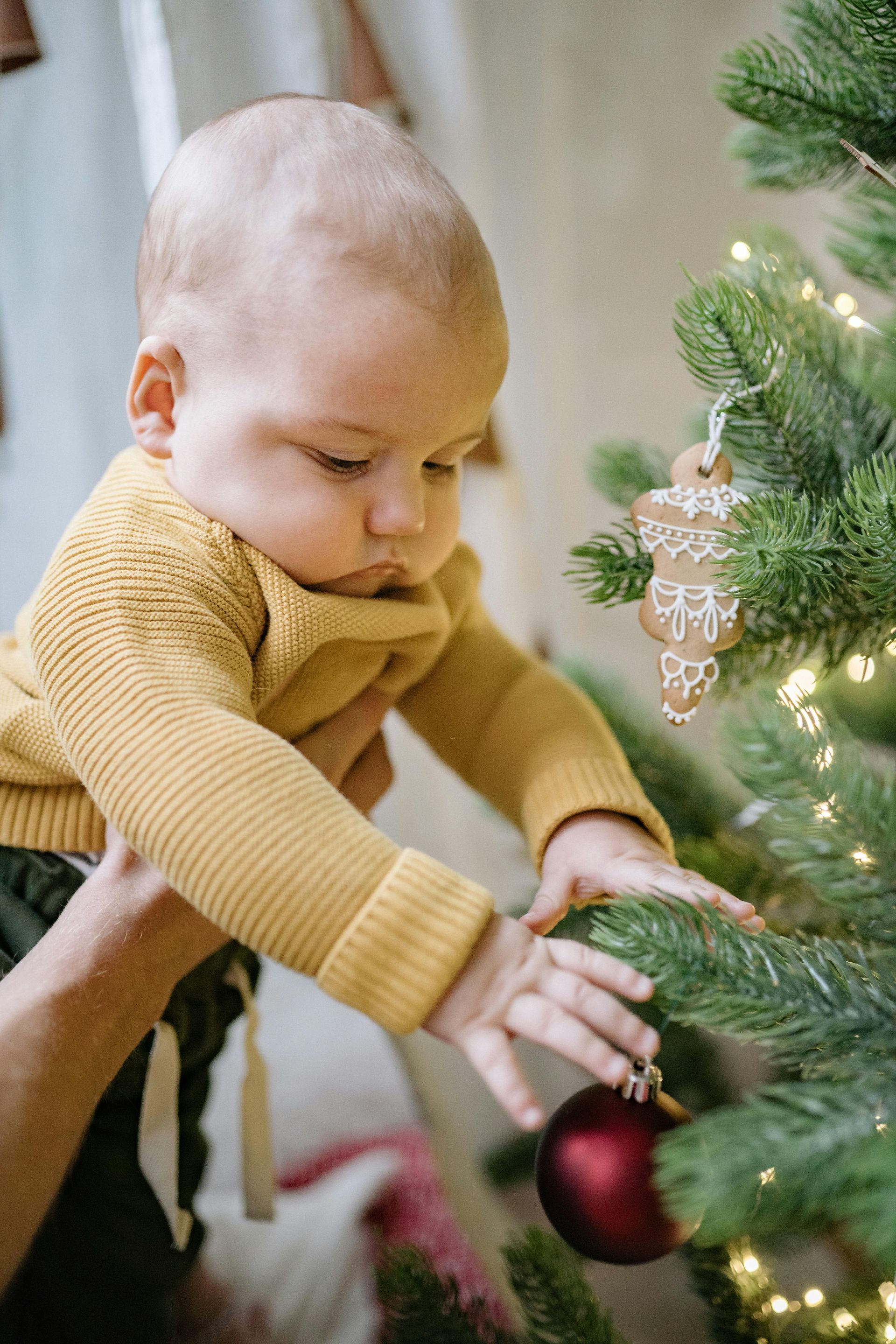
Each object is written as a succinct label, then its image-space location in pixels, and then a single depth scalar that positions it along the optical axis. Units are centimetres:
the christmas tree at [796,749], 36
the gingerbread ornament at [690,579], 50
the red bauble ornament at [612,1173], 43
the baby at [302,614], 41
